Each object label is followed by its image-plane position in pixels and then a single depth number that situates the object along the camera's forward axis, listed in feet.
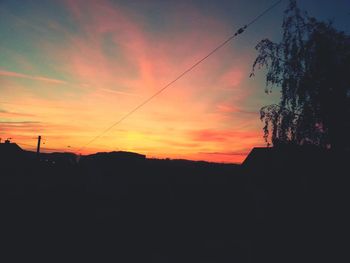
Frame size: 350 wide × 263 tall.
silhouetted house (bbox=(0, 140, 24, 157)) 122.40
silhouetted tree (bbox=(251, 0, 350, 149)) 58.34
